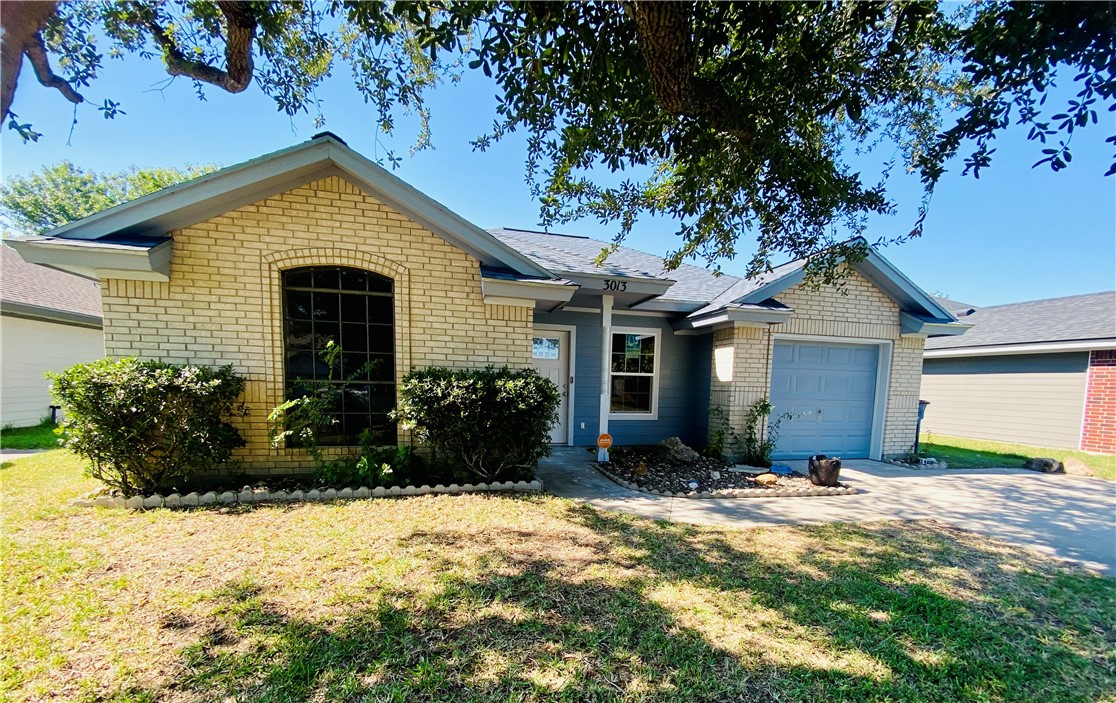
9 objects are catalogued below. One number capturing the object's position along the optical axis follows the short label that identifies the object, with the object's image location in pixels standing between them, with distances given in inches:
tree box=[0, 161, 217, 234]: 940.6
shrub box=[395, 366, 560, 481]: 207.2
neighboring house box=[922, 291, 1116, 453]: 406.8
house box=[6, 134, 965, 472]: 197.0
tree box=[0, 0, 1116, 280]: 129.4
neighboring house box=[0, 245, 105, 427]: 357.1
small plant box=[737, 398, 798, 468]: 300.2
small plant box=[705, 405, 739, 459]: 308.7
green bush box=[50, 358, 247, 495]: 172.1
